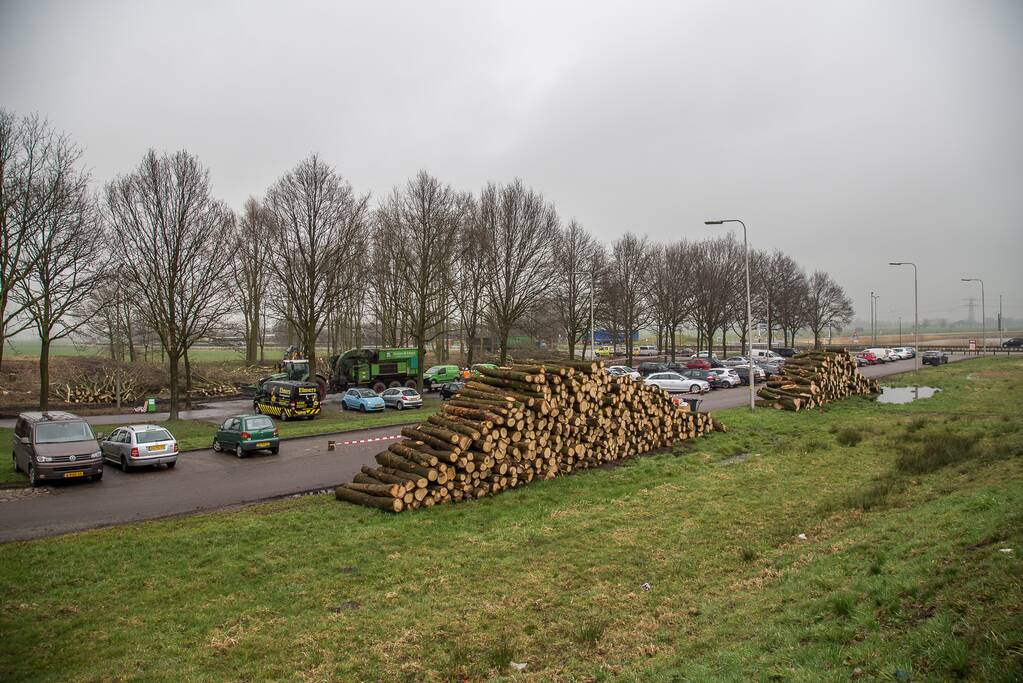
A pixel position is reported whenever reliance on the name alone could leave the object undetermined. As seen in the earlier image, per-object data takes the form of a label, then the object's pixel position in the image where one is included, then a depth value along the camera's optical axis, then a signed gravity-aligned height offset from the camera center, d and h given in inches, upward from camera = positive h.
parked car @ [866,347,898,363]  2618.1 -115.1
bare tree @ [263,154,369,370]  1376.7 +249.4
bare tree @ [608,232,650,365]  2229.3 +204.6
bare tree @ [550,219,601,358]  1887.3 +182.6
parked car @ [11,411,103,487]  631.8 -105.7
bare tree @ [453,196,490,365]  1624.0 +194.4
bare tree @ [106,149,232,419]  1060.5 +180.0
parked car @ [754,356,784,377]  1819.5 -107.1
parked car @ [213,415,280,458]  800.9 -119.2
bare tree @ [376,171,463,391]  1534.2 +262.8
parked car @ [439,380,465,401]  1572.3 -128.2
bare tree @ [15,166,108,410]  912.3 +139.1
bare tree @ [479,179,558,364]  1660.9 +246.2
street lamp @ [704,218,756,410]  1022.4 -8.5
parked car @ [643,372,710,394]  1547.7 -125.8
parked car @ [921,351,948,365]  2354.5 -122.0
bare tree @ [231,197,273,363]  1443.2 +213.1
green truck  1658.5 -74.6
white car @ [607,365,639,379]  1652.3 -95.4
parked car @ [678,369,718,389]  1690.5 -120.3
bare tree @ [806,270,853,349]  3036.4 +126.8
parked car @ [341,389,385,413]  1354.6 -132.5
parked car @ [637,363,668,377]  1827.0 -103.0
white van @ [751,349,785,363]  2225.6 -91.8
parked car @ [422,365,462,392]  1827.0 -107.5
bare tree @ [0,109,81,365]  842.2 +206.8
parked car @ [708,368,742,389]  1689.2 -124.5
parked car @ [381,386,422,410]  1385.3 -129.8
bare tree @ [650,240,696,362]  2337.6 +162.5
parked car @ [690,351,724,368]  2162.9 -108.4
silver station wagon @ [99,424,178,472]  724.0 -119.6
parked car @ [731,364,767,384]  1753.2 -123.4
